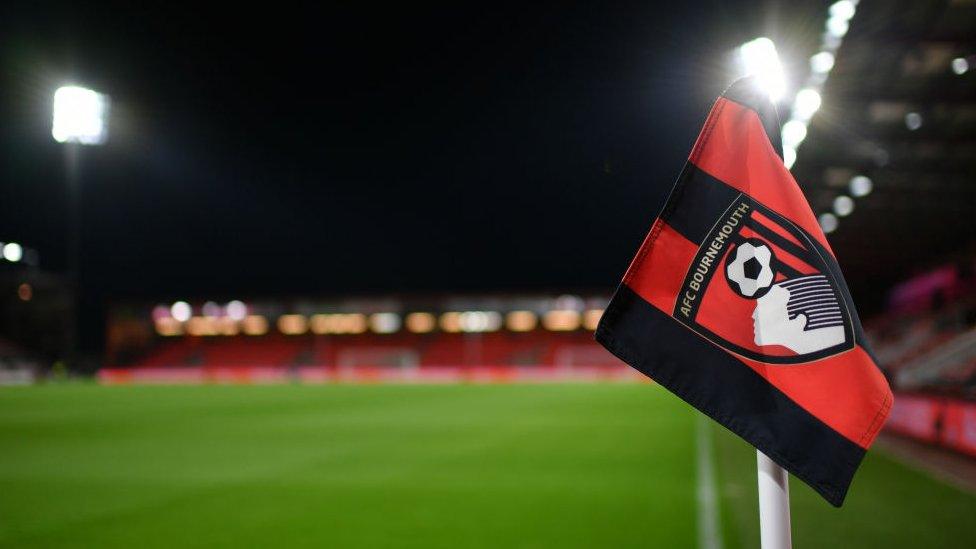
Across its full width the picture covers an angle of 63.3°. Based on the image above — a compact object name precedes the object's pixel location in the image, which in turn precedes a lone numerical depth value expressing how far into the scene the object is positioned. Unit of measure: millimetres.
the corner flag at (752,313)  2049
